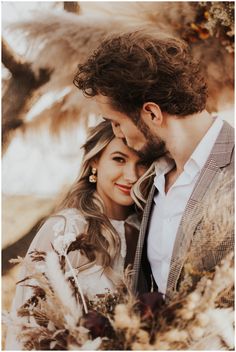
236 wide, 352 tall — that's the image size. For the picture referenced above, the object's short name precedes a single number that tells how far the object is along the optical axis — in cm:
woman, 232
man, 225
